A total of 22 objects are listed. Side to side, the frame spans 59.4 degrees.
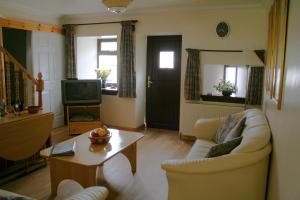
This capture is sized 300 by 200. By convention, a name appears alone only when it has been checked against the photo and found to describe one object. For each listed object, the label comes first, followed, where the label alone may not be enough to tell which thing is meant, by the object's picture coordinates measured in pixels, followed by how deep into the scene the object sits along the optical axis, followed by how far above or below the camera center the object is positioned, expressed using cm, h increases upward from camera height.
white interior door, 514 +16
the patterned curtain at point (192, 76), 466 -2
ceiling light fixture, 262 +70
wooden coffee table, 253 -84
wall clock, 438 +77
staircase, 348 -13
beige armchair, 172 -81
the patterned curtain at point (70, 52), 566 +46
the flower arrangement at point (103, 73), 580 +1
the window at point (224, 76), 479 -1
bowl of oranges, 301 -72
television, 499 -34
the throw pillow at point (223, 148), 235 -66
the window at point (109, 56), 604 +42
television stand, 504 -90
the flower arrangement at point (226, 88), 462 -22
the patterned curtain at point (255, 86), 414 -16
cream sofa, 213 -82
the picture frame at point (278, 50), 173 +20
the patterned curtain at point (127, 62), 512 +24
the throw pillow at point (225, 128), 313 -64
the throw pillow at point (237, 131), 275 -58
